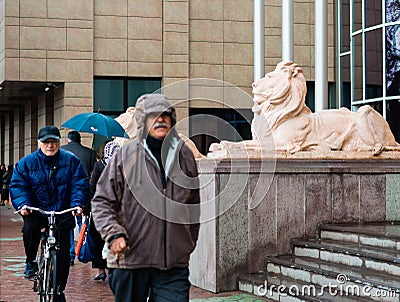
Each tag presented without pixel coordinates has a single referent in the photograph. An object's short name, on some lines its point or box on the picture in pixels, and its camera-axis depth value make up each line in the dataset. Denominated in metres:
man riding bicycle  7.71
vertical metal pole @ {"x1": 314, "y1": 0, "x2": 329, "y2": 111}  22.13
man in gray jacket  5.40
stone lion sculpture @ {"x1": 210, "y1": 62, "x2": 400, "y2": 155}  11.28
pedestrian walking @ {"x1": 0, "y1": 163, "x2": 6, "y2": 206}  36.16
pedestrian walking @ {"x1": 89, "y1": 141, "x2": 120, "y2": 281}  10.51
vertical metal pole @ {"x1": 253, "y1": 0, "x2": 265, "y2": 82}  23.08
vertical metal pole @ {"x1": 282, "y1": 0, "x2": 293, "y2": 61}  22.03
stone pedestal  9.87
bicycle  7.50
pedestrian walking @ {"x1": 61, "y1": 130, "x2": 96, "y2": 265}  12.29
